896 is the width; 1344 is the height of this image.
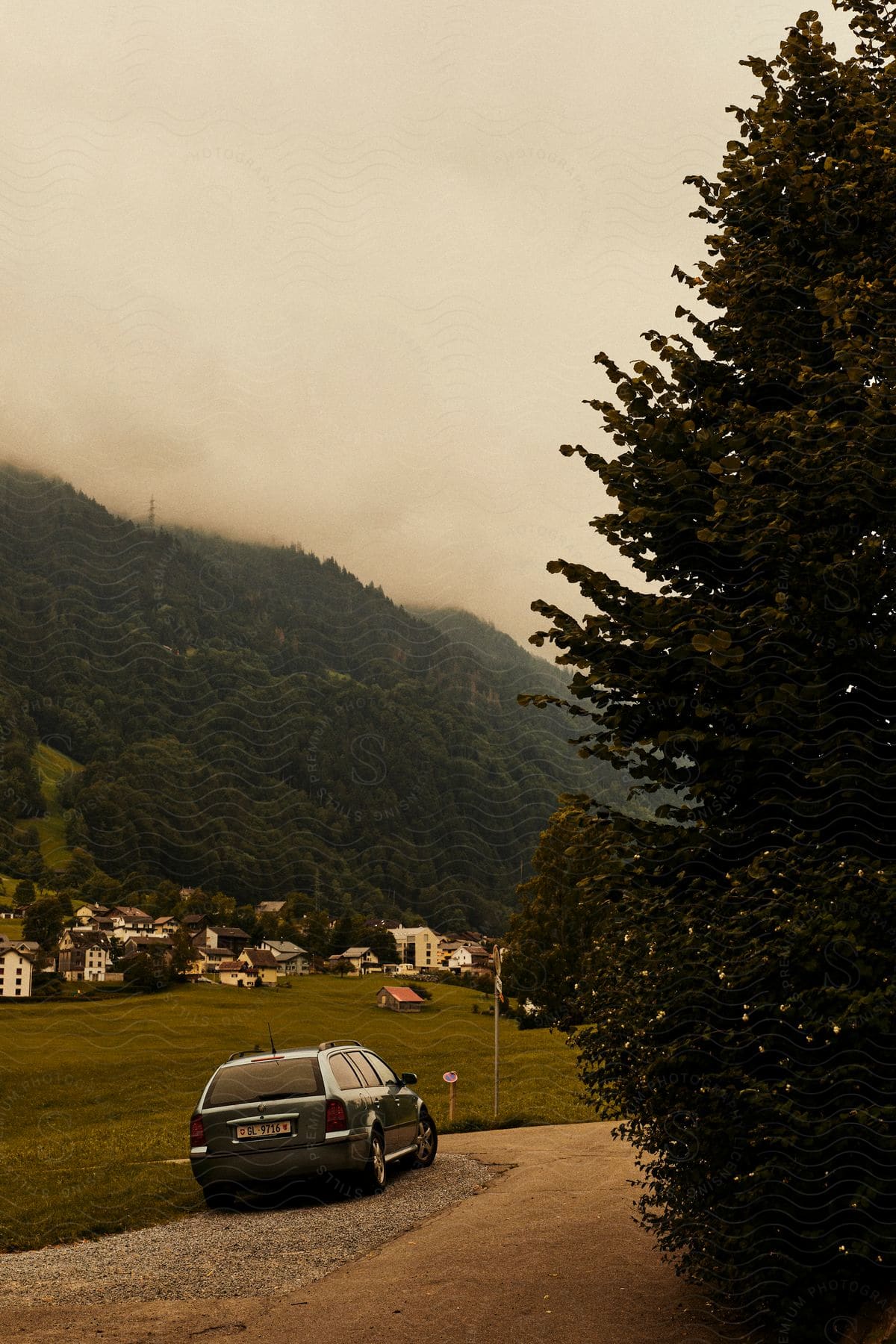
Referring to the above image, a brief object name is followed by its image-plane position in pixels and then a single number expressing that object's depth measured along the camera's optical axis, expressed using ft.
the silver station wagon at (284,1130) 37.88
